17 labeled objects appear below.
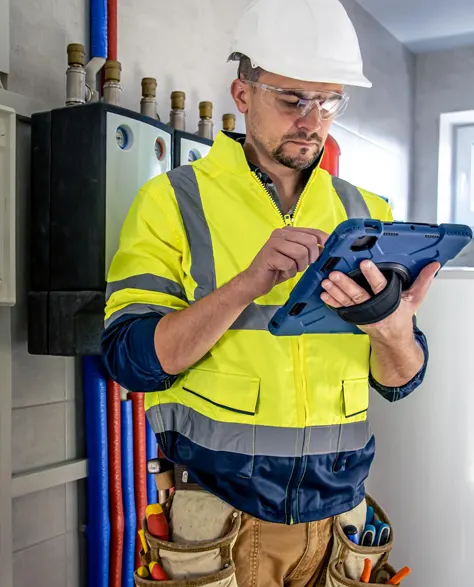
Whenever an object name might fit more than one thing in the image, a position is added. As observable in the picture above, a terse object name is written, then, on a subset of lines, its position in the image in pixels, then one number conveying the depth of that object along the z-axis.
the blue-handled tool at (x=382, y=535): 1.18
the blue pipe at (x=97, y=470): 1.66
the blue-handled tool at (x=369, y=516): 1.19
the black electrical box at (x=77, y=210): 1.41
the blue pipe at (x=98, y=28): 1.68
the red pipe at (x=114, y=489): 1.69
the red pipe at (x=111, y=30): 1.73
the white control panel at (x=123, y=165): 1.43
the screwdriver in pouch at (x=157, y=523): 1.10
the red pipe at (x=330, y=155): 2.17
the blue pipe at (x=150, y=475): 1.81
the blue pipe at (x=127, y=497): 1.72
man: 1.04
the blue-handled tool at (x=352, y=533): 1.11
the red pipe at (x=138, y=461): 1.75
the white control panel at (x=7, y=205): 1.34
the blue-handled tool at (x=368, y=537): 1.16
